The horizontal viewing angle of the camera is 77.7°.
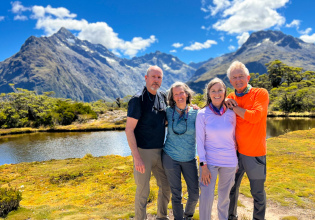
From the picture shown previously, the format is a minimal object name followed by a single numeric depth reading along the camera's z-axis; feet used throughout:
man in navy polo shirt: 13.73
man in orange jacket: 12.78
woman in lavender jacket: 12.42
